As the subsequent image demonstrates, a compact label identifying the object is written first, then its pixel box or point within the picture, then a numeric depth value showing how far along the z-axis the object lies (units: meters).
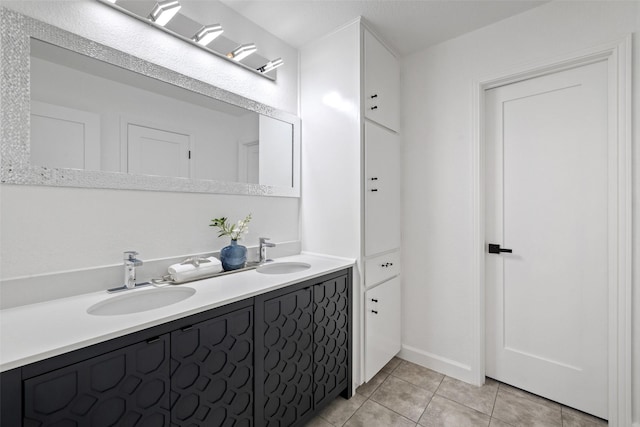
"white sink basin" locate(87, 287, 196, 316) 1.20
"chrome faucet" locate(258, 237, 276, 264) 1.89
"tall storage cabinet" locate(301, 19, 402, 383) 1.90
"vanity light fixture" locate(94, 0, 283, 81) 1.41
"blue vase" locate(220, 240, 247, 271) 1.63
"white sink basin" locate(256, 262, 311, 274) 1.83
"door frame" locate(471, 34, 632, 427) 1.53
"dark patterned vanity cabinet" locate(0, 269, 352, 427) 0.79
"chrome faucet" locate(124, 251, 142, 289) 1.30
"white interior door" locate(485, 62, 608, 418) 1.69
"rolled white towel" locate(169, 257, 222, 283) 1.39
